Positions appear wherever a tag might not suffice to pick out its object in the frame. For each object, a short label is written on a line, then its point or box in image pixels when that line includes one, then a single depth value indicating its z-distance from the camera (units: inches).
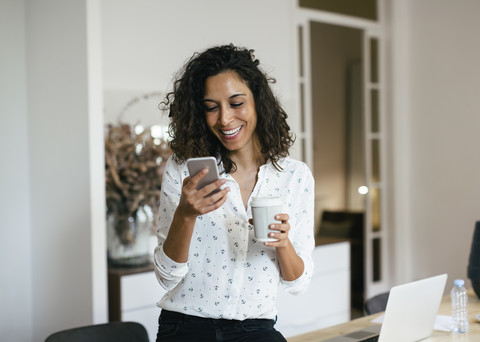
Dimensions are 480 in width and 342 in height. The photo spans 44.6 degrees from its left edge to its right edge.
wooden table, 71.9
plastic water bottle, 75.5
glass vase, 119.5
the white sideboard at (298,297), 113.3
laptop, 62.3
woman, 65.5
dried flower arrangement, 119.9
